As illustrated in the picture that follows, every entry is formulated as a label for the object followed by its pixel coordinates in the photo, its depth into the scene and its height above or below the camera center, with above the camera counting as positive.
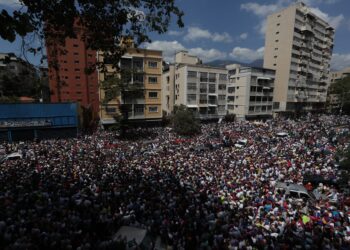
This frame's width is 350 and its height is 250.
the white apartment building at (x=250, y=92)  42.50 +2.64
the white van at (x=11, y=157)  17.02 -5.00
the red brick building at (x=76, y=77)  38.34 +4.17
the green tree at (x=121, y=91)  25.98 +1.17
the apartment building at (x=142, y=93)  29.39 +1.17
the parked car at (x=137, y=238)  6.62 -4.65
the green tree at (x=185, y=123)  29.16 -2.98
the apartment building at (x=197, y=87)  37.66 +2.98
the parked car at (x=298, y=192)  11.52 -4.89
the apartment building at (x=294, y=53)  45.94 +12.58
